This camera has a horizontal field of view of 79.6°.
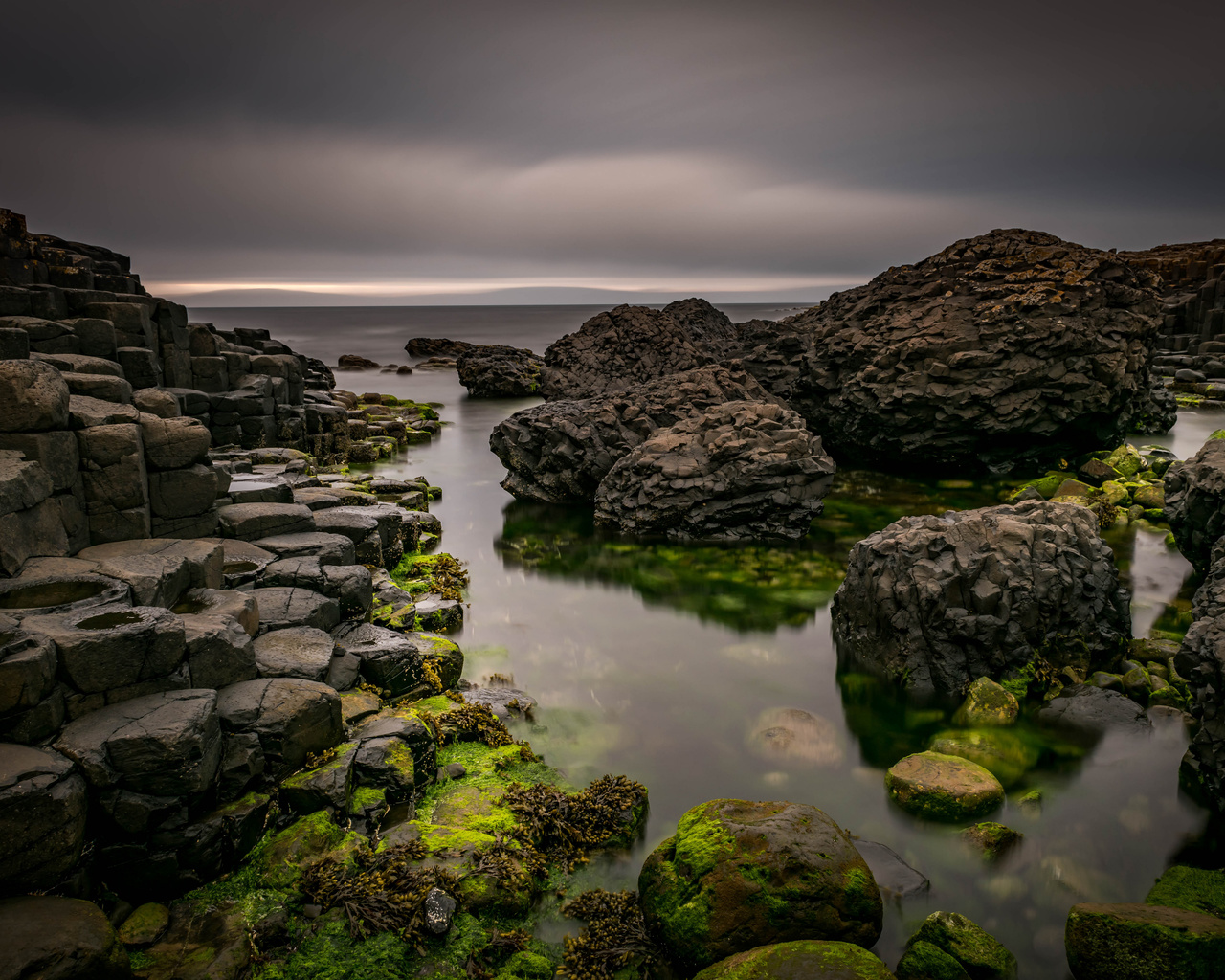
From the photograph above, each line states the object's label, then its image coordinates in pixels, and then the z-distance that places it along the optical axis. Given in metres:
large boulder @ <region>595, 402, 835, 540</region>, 12.82
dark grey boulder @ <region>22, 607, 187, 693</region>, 4.89
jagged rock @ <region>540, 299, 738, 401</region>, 24.56
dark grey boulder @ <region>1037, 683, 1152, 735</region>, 6.97
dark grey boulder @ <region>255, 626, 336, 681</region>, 6.29
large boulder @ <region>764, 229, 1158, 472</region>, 14.72
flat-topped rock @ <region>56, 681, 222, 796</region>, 4.62
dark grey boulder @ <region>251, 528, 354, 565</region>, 8.63
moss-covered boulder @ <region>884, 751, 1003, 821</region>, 5.90
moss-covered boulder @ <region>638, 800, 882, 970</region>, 4.29
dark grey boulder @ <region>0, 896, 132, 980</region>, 3.68
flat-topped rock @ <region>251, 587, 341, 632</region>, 7.12
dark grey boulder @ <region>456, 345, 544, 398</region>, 32.44
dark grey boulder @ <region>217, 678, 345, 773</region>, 5.49
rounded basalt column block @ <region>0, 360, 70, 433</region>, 6.34
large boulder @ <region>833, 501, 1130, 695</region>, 7.59
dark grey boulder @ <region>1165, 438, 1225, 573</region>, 8.58
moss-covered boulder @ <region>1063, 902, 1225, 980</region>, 3.96
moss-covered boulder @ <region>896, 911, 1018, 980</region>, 4.35
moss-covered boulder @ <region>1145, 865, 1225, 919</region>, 4.83
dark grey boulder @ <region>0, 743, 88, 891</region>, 4.11
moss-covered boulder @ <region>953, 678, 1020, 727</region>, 7.09
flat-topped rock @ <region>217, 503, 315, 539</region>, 8.86
